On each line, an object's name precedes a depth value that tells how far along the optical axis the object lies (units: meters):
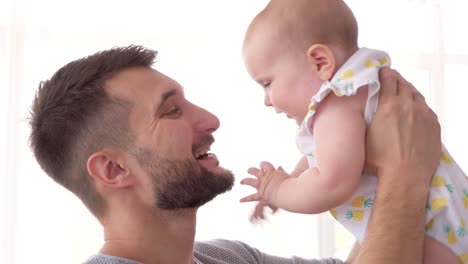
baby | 1.42
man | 1.66
